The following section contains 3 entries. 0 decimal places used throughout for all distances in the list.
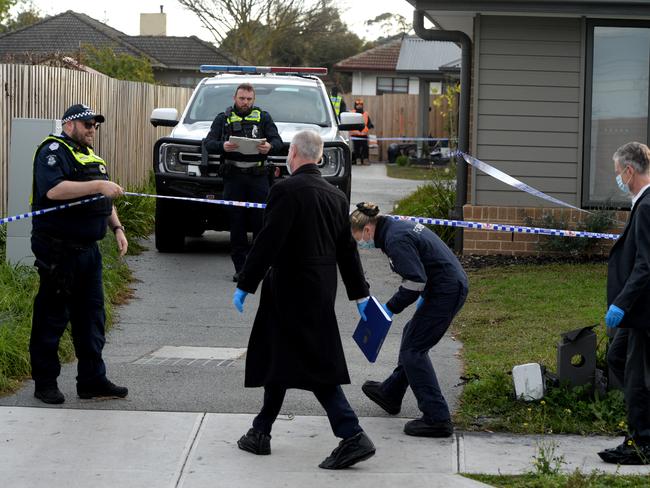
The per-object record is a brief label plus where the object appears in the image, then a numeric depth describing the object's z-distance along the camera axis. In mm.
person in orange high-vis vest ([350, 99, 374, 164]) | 31344
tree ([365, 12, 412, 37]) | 78500
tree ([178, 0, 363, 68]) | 47938
